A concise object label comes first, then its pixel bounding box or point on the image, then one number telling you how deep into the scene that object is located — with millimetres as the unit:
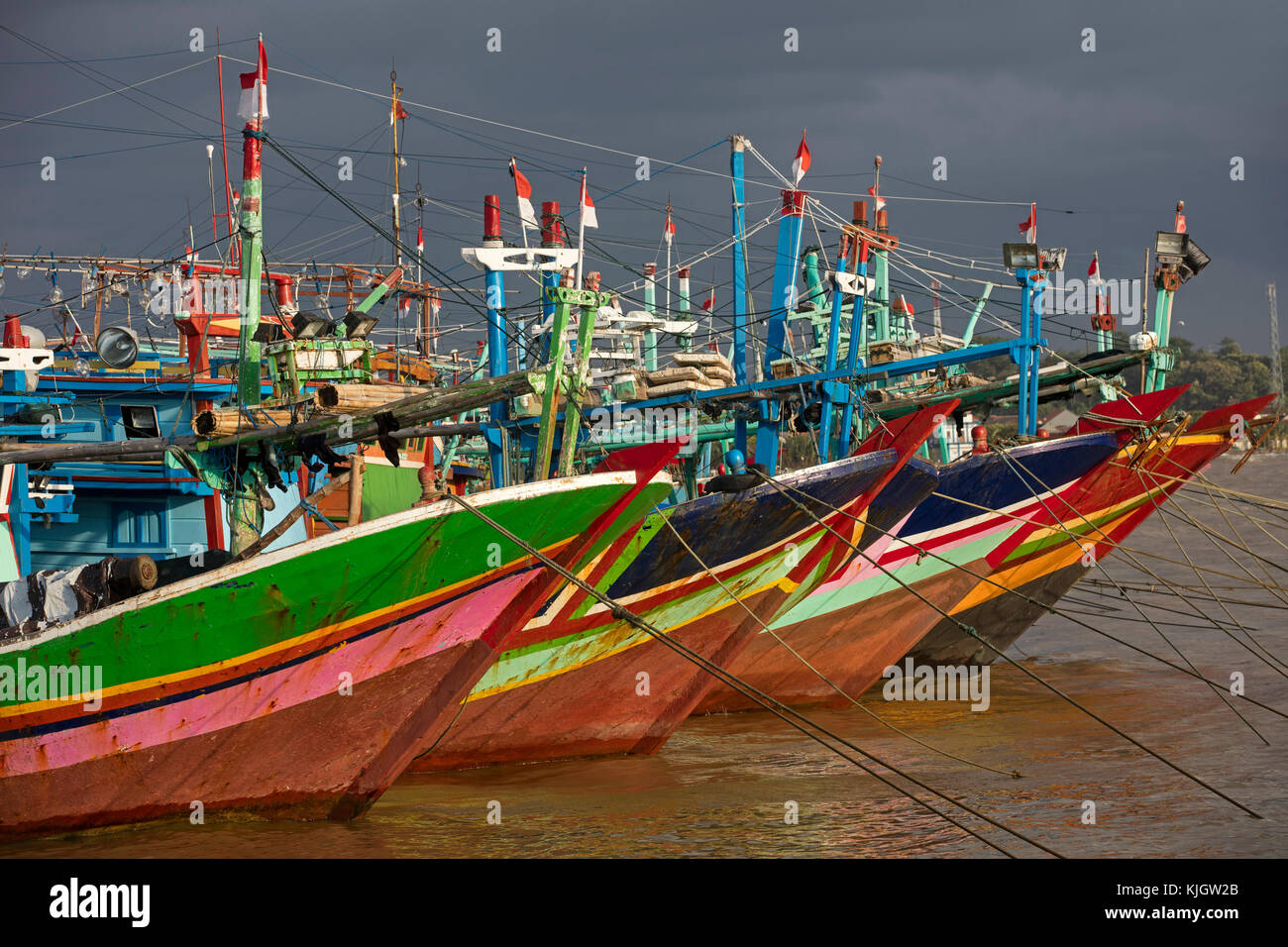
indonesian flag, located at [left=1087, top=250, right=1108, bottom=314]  25427
